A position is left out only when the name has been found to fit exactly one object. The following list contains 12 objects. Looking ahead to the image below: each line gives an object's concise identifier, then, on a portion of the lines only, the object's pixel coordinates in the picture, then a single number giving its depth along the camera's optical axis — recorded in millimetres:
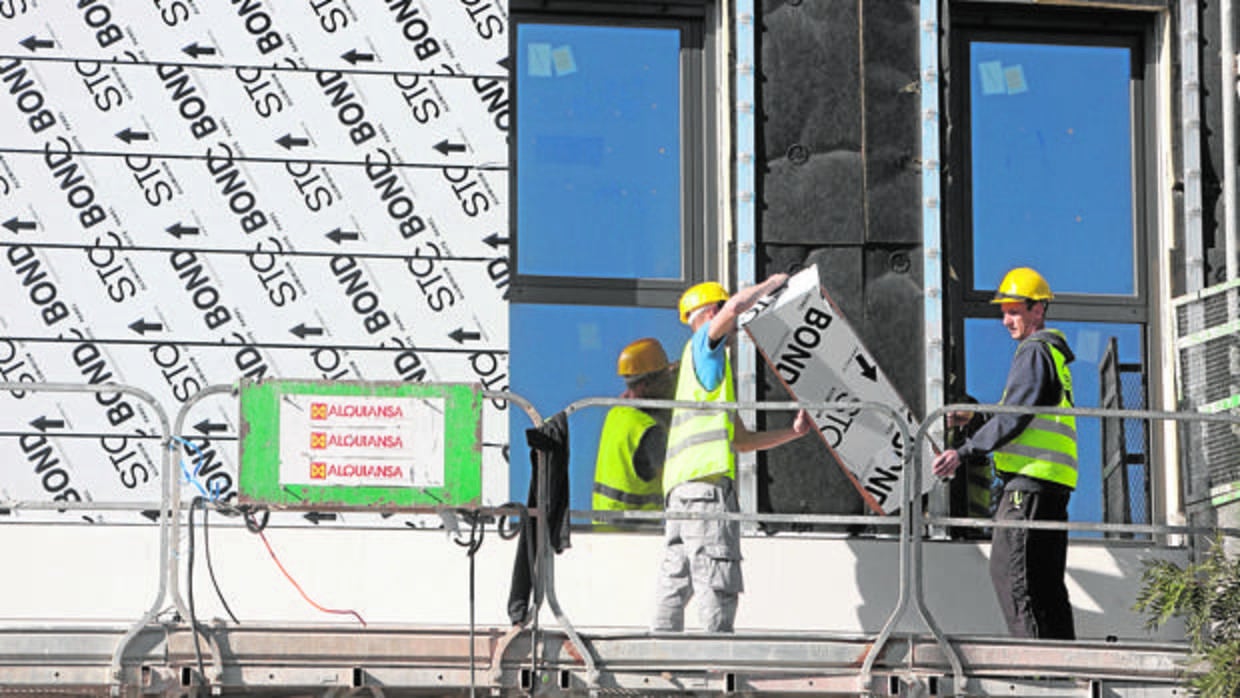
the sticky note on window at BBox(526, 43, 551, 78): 17234
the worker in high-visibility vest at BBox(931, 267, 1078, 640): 14797
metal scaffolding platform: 13719
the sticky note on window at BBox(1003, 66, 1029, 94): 17609
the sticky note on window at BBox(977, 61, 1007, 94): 17594
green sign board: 13570
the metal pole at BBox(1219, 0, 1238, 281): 17188
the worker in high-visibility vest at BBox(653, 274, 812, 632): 14555
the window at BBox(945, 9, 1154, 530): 17234
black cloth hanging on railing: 13867
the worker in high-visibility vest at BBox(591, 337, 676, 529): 15234
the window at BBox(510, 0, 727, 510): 16859
